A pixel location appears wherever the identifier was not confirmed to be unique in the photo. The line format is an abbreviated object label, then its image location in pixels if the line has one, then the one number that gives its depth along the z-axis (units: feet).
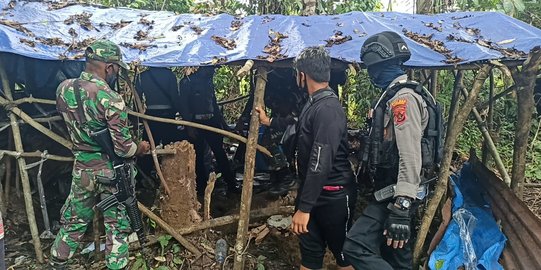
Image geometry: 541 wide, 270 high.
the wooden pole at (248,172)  12.41
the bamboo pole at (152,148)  13.01
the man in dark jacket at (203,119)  17.57
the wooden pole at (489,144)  14.02
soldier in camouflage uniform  11.23
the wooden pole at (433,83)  17.60
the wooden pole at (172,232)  13.10
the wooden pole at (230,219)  13.54
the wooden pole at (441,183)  11.93
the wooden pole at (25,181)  13.17
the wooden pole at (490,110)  15.04
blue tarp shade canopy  12.15
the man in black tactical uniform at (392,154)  8.87
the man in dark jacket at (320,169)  9.60
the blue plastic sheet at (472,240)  11.17
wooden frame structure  11.71
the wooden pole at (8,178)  15.33
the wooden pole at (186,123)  13.52
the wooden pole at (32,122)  13.04
